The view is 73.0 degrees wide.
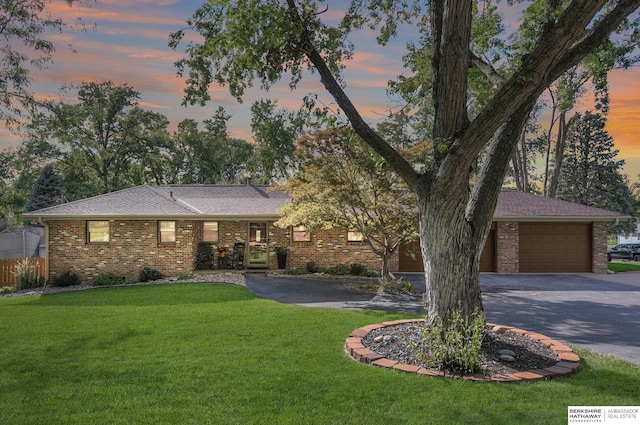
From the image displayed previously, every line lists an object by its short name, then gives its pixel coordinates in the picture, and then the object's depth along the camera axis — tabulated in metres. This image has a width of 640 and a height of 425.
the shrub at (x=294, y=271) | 16.64
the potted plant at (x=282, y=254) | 17.35
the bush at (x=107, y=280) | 15.32
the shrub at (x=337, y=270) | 16.91
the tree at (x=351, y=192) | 12.67
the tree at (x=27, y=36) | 12.32
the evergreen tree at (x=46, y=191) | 29.67
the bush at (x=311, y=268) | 17.08
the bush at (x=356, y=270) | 16.88
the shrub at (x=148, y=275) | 15.71
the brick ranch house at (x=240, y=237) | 16.14
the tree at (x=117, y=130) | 30.97
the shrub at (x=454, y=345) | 5.21
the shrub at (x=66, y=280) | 15.26
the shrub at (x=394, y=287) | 12.62
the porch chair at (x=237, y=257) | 17.73
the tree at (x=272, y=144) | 31.89
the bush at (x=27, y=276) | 15.35
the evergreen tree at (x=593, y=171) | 30.50
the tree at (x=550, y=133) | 10.36
